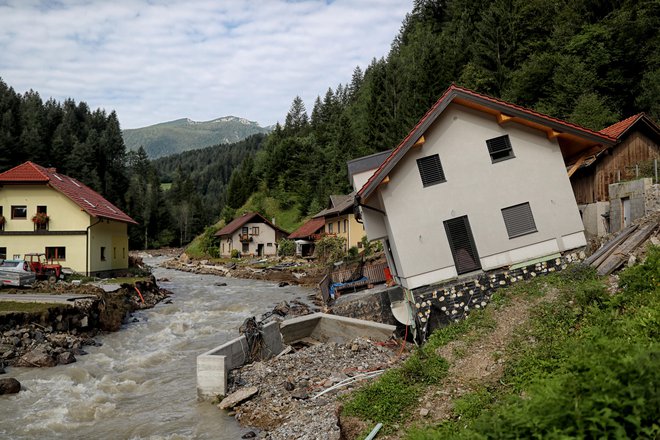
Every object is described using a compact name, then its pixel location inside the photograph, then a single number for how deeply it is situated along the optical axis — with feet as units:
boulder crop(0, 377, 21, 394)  46.96
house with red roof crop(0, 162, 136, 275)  110.01
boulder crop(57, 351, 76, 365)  57.57
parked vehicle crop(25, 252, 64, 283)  94.87
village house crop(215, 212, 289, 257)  237.04
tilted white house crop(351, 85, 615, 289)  49.52
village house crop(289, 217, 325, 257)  201.46
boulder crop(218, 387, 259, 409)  41.39
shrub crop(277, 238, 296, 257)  218.44
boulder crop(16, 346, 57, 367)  56.03
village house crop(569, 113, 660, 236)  69.97
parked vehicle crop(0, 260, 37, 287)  85.48
